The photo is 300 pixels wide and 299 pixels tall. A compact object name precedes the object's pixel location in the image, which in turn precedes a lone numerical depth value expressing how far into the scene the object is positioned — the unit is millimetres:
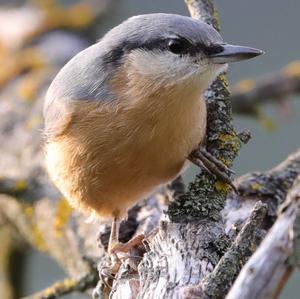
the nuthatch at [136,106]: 2293
